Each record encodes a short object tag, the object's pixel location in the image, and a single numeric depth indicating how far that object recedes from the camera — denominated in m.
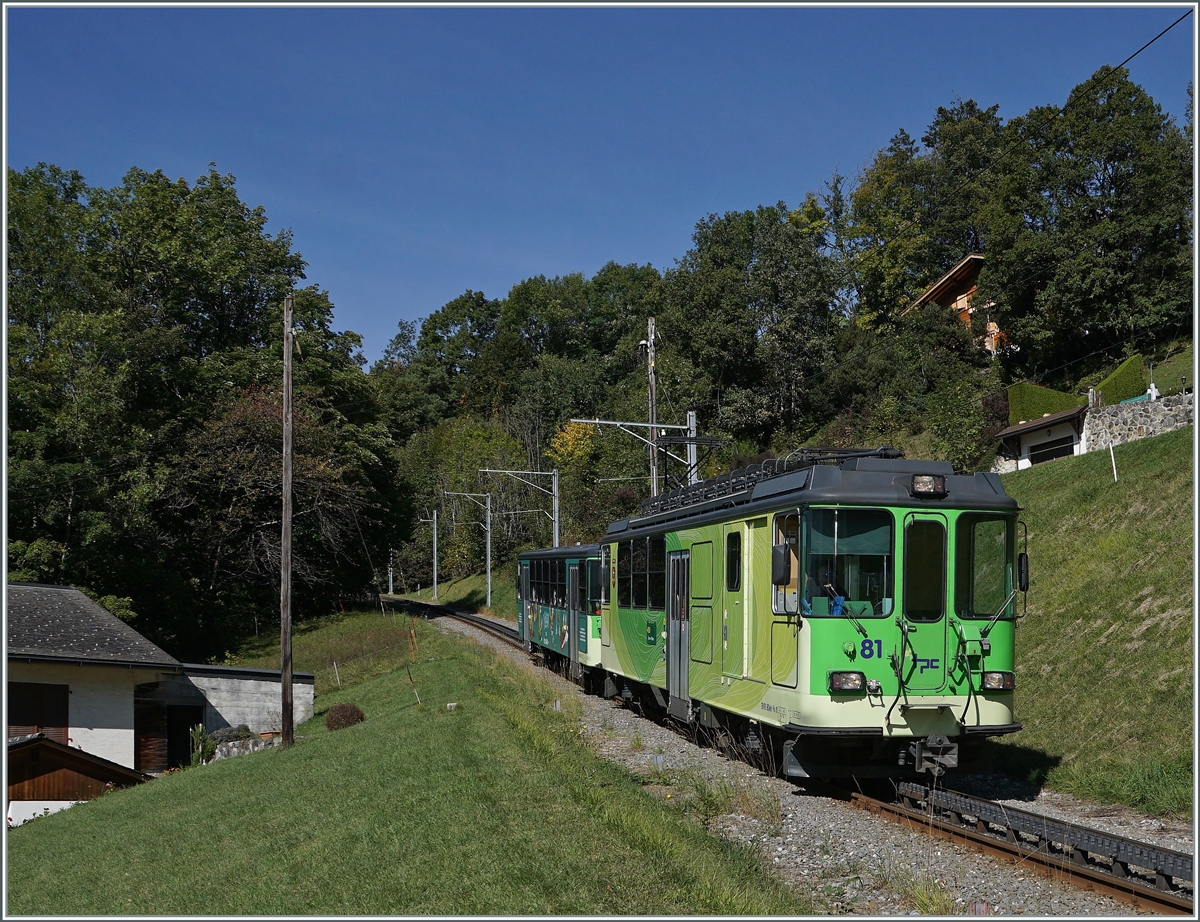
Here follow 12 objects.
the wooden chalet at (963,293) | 49.88
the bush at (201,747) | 27.89
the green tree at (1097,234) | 39.44
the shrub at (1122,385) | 36.00
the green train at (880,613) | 10.43
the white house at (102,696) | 25.23
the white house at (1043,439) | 34.34
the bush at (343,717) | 24.55
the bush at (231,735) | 29.14
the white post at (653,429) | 26.43
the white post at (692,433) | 23.06
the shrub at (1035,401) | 37.28
